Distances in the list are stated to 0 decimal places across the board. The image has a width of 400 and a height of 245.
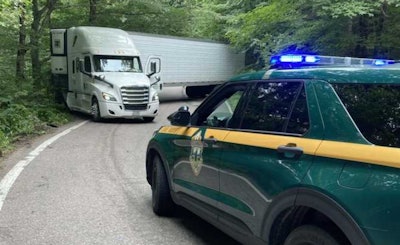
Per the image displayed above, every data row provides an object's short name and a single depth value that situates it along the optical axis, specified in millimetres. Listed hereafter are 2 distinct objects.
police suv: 2814
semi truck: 16172
